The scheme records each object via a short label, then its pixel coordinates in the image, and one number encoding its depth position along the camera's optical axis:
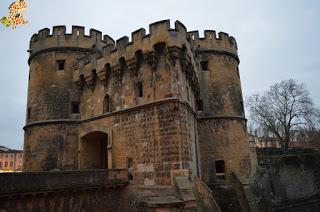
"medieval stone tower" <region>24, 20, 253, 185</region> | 10.67
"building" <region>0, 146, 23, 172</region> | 61.68
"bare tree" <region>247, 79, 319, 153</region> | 27.06
